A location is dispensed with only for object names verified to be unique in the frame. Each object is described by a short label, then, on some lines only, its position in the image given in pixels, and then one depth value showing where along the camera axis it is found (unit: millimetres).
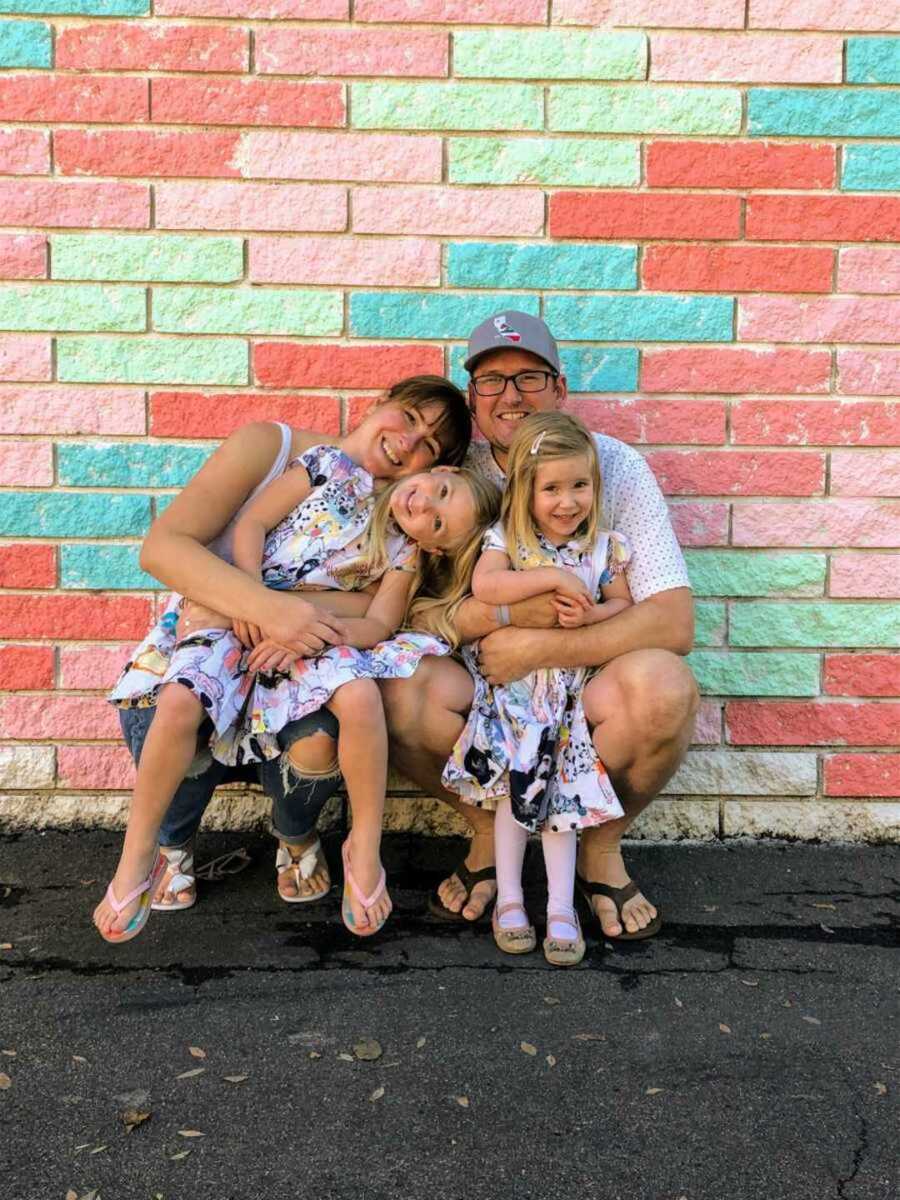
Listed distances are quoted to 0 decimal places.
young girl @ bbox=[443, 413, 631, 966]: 2686
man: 2727
